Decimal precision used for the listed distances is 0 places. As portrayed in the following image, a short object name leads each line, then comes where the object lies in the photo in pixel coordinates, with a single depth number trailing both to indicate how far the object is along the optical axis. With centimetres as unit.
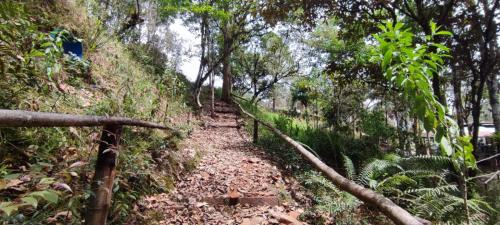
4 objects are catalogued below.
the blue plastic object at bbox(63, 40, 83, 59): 492
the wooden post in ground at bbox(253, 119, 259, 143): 794
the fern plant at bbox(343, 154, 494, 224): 256
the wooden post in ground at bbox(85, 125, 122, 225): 184
